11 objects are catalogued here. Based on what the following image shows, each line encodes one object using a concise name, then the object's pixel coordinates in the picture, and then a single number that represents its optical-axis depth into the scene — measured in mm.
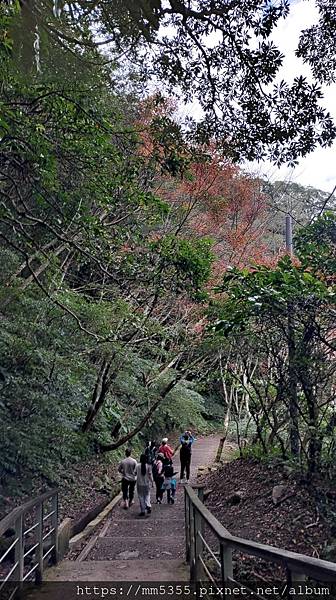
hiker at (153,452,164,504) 10195
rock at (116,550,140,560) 6211
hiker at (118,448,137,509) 9391
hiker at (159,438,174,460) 10375
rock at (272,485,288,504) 6610
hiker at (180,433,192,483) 11602
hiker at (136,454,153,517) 9078
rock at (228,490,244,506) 7559
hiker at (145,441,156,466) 11573
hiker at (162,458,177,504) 10328
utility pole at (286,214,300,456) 6504
